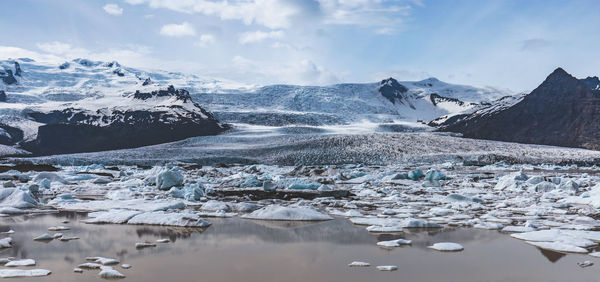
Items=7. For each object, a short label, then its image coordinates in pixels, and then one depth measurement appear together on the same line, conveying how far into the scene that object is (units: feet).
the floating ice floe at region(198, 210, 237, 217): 39.14
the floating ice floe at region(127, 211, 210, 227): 34.14
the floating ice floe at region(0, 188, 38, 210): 44.70
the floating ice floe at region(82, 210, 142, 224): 35.58
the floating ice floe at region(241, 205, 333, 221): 37.11
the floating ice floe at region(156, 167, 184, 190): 66.08
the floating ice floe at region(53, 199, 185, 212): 43.24
